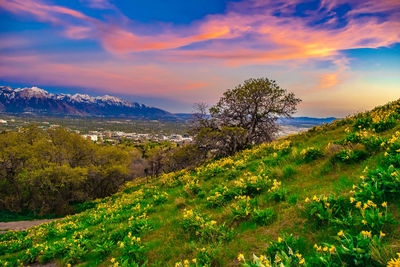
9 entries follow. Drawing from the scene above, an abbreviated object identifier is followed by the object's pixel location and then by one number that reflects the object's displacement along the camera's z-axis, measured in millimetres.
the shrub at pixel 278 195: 5594
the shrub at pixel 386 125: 7915
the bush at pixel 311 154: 7573
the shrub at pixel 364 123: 8999
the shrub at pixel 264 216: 4771
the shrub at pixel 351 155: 6012
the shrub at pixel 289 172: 7156
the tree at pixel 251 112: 24641
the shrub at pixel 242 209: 5309
